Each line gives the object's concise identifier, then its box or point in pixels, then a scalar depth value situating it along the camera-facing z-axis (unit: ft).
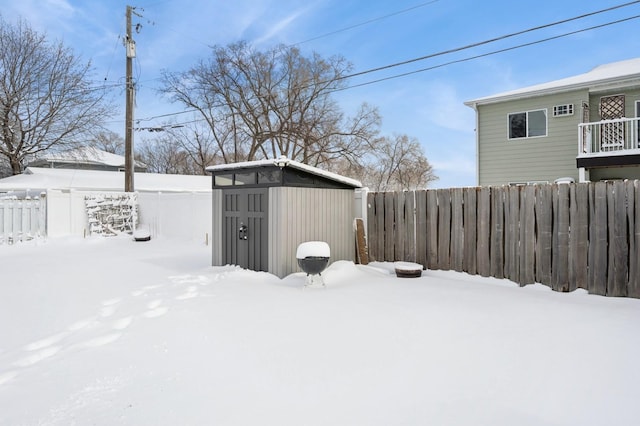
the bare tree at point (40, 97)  59.67
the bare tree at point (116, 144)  117.62
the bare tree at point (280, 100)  75.56
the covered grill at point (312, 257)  18.51
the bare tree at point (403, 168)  105.40
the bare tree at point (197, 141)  87.76
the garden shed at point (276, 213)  20.93
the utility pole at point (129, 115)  46.34
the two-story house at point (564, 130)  36.99
